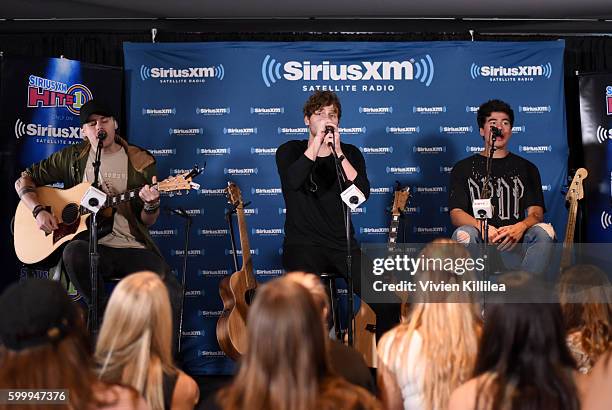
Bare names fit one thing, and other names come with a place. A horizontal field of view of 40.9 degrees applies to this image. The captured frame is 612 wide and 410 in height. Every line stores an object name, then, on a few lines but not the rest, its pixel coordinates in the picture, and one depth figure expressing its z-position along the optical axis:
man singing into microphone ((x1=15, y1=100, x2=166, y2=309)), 5.06
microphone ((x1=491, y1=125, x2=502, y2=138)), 5.44
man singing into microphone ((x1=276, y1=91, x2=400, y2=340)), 5.09
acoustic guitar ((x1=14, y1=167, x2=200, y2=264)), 5.19
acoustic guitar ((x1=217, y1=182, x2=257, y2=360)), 5.19
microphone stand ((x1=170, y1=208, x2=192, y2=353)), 5.84
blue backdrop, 6.43
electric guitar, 5.90
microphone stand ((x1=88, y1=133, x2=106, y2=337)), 4.62
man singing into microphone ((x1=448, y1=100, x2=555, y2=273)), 5.43
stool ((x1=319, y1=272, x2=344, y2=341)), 5.25
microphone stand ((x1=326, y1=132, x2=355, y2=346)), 4.65
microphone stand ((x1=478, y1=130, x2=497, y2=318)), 5.05
